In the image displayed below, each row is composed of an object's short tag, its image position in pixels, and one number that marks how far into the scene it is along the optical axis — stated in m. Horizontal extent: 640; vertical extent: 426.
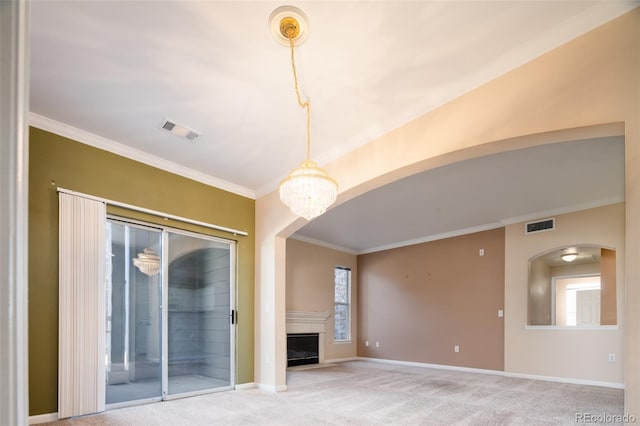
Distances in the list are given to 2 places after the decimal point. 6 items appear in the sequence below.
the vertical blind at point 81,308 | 3.93
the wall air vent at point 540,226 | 7.33
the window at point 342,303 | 10.16
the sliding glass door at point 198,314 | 5.18
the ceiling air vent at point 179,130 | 4.15
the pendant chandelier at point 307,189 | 3.36
